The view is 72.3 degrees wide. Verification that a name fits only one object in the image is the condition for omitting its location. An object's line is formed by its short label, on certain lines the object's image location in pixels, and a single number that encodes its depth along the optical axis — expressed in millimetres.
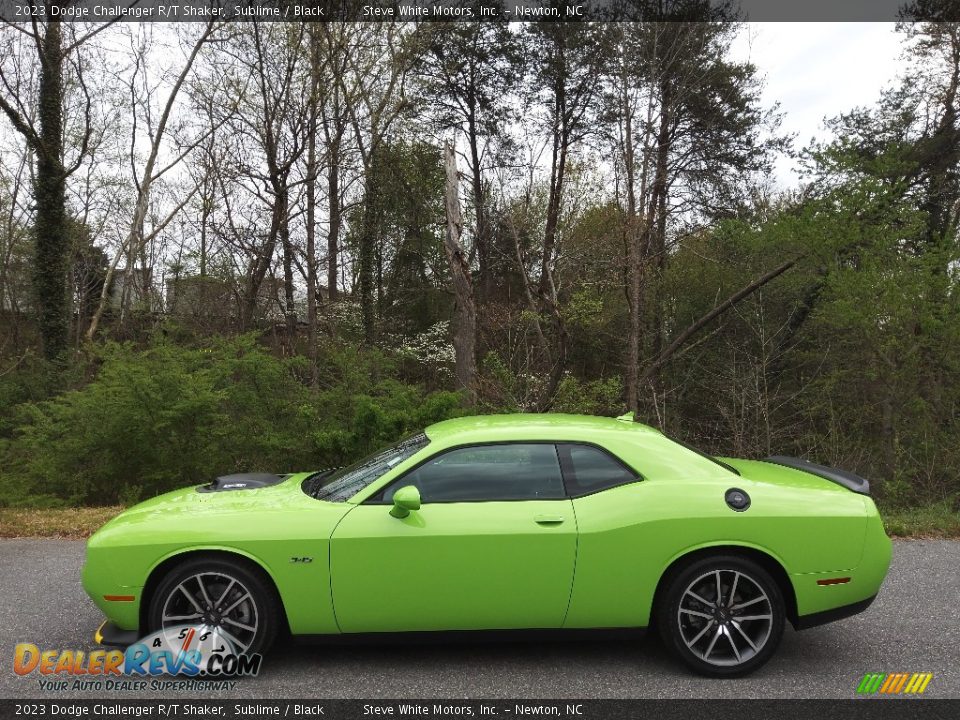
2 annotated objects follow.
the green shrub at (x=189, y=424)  9578
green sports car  3361
